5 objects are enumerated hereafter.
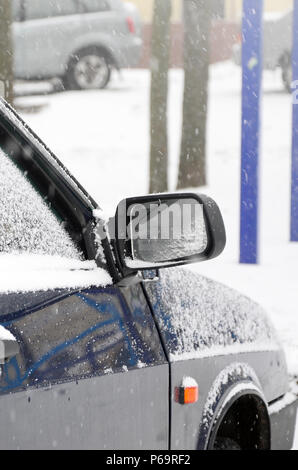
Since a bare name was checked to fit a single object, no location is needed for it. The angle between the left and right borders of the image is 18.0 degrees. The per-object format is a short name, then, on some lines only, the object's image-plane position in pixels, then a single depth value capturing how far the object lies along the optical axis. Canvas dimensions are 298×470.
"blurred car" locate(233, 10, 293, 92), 21.81
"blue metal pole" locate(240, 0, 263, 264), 8.82
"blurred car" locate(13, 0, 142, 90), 19.41
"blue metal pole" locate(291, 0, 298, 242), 10.20
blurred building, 29.97
